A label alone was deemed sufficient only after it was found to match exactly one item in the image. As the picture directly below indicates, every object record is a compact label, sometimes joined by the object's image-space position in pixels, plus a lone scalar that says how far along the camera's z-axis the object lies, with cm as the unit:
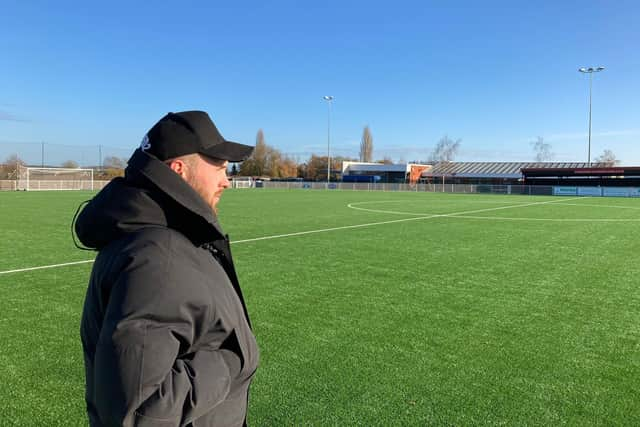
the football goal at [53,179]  5281
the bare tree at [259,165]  10881
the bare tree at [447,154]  12025
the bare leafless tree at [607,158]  9918
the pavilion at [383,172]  9125
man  141
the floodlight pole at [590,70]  5695
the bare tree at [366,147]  14188
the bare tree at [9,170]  5494
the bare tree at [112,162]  6925
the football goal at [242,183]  7693
